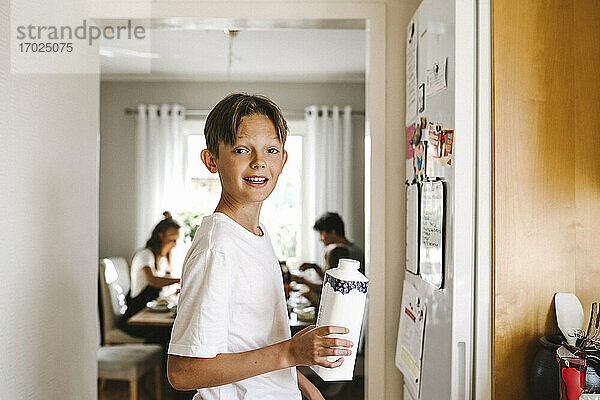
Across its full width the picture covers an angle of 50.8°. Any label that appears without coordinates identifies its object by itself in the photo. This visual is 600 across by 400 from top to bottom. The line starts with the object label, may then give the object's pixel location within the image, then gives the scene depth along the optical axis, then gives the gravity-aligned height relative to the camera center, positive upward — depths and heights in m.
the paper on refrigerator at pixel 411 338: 2.08 -0.49
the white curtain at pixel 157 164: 6.11 +0.32
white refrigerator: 1.69 -0.07
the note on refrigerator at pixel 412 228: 2.20 -0.11
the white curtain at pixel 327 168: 6.23 +0.29
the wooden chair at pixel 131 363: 4.14 -1.11
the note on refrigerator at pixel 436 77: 1.82 +0.37
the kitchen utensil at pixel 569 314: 1.58 -0.30
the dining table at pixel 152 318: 4.27 -0.84
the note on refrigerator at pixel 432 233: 1.82 -0.11
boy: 1.41 -0.22
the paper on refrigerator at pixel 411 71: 2.26 +0.47
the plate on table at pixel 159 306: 4.52 -0.79
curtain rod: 6.22 +0.84
